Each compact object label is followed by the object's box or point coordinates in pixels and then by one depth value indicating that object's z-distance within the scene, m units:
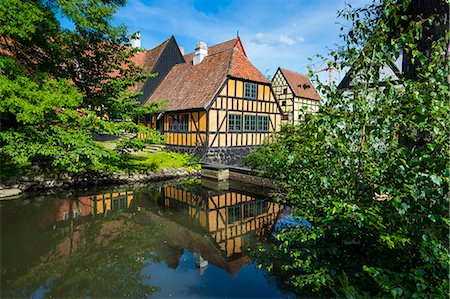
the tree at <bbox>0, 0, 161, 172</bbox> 7.76
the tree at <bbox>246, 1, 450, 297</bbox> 2.30
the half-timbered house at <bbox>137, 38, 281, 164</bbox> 15.38
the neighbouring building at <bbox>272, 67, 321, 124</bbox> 27.17
